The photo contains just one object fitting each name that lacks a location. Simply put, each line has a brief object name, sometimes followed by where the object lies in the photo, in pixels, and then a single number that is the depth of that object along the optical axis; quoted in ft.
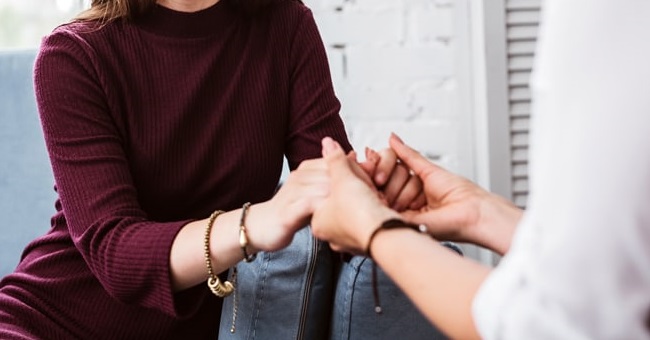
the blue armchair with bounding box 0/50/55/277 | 5.11
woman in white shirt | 1.73
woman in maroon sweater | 3.57
